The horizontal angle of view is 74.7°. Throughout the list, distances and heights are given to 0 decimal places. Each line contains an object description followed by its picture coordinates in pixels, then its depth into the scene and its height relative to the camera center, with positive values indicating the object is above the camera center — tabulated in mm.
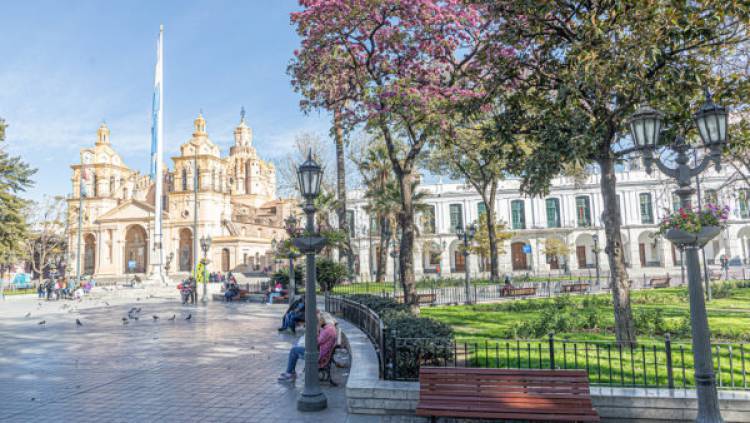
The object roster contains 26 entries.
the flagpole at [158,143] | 39469 +10195
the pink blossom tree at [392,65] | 11484 +5052
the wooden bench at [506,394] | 5168 -1497
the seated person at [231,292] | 26859 -1393
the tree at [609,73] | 7648 +2935
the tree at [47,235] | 54275 +4611
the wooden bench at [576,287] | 21250 -1458
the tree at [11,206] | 35625 +5067
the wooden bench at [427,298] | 18625 -1460
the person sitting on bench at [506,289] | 20675 -1345
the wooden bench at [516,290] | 20619 -1476
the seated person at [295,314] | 13352 -1338
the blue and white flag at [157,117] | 39438 +12497
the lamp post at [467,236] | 18844 +924
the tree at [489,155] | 9648 +2864
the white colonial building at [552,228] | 46875 +2694
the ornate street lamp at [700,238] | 4883 +122
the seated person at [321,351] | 7895 -1397
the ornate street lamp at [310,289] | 6484 -345
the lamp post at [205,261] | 25677 +368
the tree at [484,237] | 35062 +1445
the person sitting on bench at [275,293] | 24192 -1355
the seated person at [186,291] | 25859 -1162
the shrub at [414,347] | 6566 -1177
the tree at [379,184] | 28484 +4855
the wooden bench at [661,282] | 23545 -1503
